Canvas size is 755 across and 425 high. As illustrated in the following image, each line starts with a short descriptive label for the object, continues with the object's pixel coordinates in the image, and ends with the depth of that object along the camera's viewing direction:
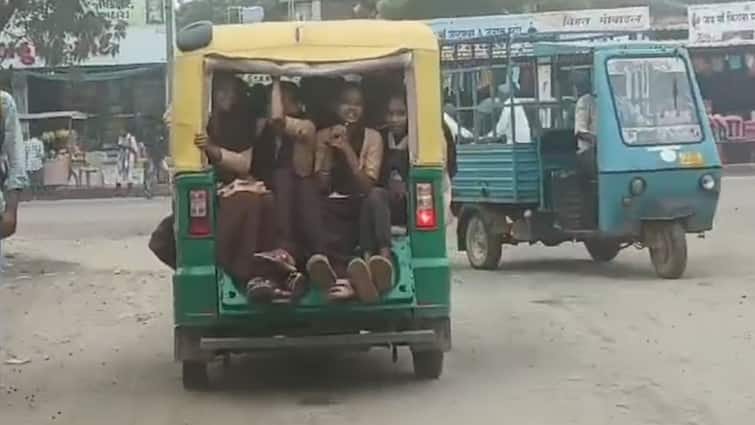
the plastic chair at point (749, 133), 40.19
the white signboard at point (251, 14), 28.55
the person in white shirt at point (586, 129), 16.00
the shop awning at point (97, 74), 42.06
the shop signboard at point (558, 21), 37.41
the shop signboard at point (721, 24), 38.66
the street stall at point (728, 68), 38.84
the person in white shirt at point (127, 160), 40.03
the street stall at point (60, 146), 40.62
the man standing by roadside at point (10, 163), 9.24
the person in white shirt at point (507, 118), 17.22
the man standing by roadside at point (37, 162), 32.88
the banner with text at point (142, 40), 42.06
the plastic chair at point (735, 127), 39.94
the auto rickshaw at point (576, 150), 15.65
